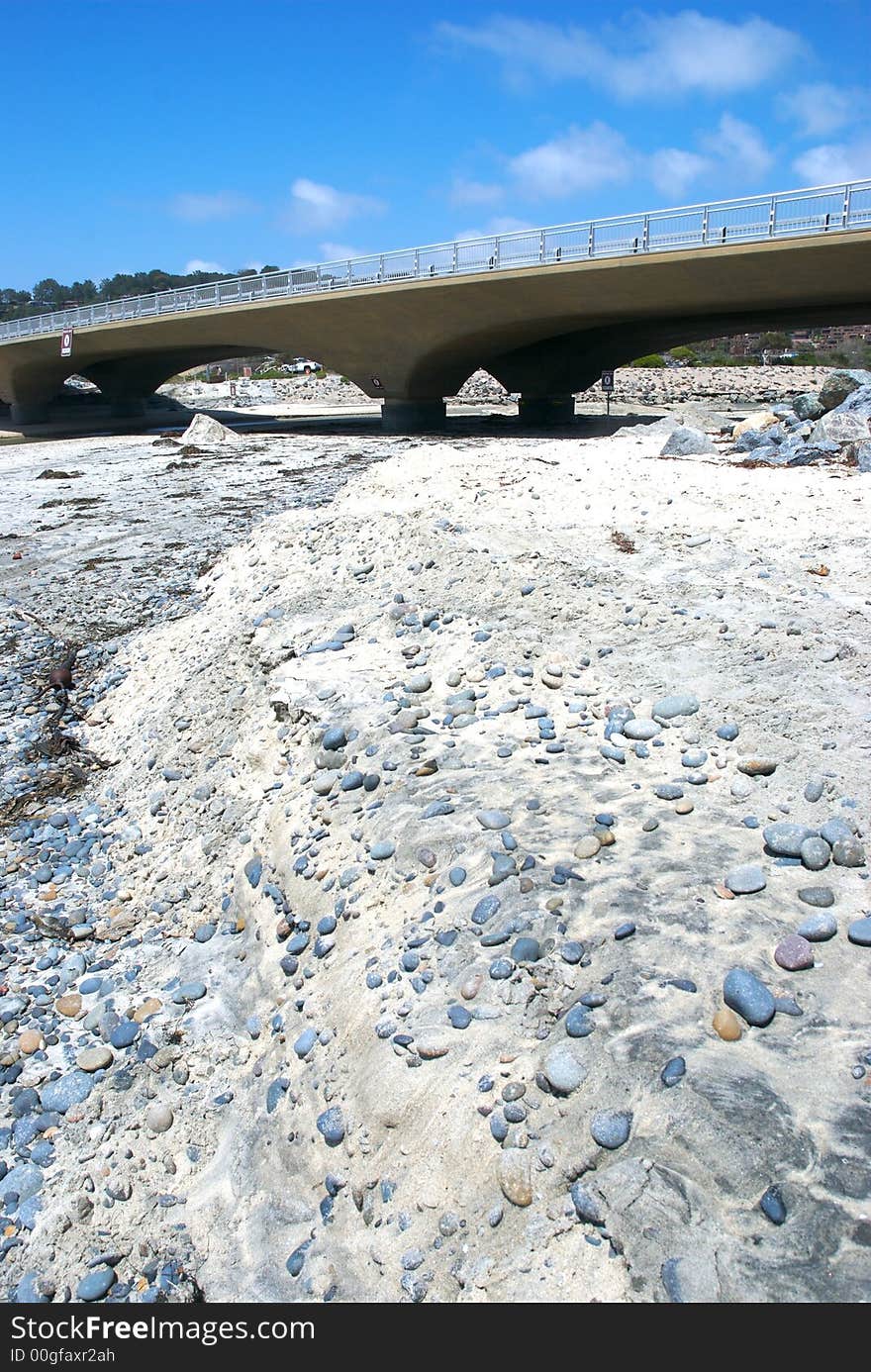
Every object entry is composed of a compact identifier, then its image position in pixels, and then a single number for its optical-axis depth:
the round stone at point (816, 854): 4.90
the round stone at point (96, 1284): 4.23
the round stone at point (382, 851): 5.94
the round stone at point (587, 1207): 3.47
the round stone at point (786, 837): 5.03
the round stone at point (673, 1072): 3.75
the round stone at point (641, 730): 6.61
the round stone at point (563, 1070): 3.92
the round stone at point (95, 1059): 5.54
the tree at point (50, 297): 175.85
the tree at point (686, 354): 79.86
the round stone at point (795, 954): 4.20
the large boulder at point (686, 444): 16.81
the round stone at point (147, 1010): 5.94
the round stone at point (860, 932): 4.29
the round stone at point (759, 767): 5.92
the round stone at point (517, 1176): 3.68
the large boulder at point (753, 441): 17.75
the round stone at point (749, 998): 3.96
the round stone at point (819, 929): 4.36
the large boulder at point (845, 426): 15.97
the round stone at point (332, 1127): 4.46
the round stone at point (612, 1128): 3.64
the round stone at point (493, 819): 5.75
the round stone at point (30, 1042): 5.72
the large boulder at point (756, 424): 19.94
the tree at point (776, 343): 89.98
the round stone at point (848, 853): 4.88
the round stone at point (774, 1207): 3.22
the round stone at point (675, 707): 6.76
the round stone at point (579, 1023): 4.11
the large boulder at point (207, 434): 36.00
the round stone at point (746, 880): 4.77
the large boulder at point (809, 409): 19.42
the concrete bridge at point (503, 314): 24.91
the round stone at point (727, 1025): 3.91
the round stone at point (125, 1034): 5.70
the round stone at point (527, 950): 4.64
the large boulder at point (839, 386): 19.14
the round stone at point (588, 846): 5.27
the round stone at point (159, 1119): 5.08
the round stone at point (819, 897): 4.59
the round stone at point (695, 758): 6.15
